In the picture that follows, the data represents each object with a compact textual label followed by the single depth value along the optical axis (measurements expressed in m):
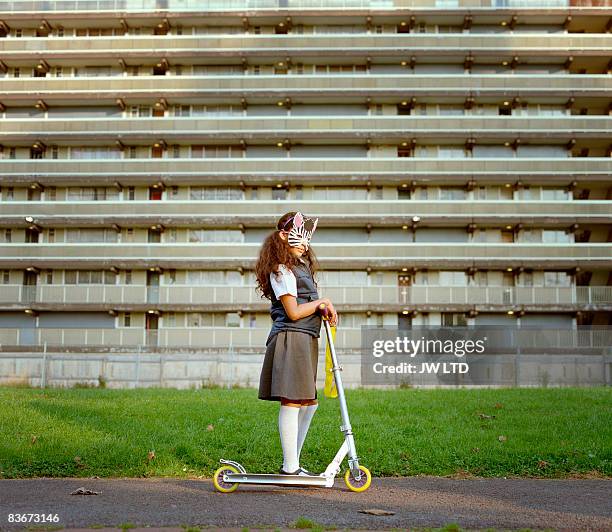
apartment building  54.12
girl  7.67
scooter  7.46
